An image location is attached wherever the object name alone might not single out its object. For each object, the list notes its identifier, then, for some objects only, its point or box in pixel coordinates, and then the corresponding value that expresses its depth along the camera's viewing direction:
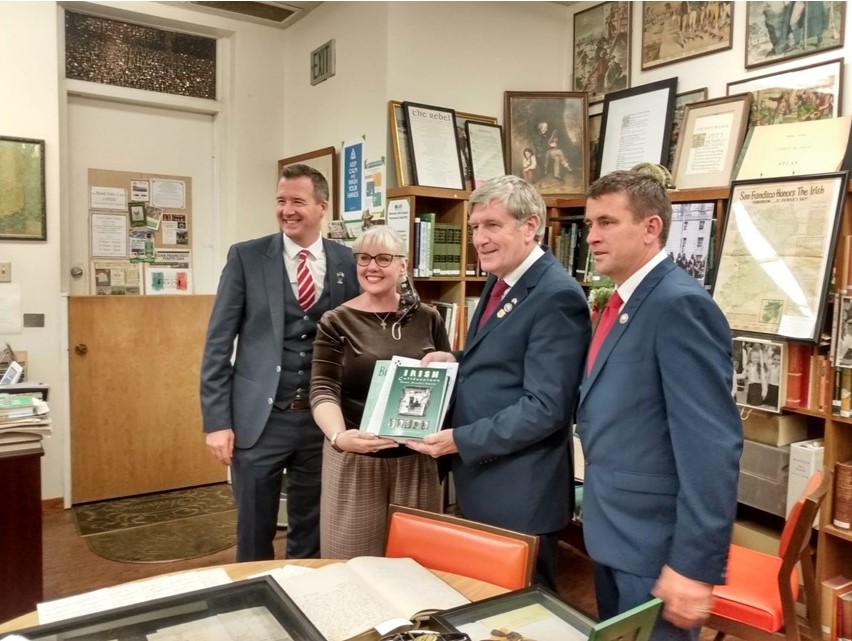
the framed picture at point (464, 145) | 3.62
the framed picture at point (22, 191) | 3.48
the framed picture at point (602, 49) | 3.65
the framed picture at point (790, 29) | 2.77
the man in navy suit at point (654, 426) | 1.26
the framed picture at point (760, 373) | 2.70
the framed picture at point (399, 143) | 3.40
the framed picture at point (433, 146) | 3.43
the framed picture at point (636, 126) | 3.37
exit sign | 3.84
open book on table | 1.15
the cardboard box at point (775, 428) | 2.74
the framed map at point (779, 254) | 2.55
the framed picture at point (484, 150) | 3.66
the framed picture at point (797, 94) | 2.77
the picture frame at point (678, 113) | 3.32
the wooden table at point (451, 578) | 1.35
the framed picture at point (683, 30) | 3.19
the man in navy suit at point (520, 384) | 1.59
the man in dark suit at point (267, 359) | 2.21
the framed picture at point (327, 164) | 3.81
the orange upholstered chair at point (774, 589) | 1.92
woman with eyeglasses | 1.85
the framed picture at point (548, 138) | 3.77
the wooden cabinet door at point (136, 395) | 3.86
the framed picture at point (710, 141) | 3.03
